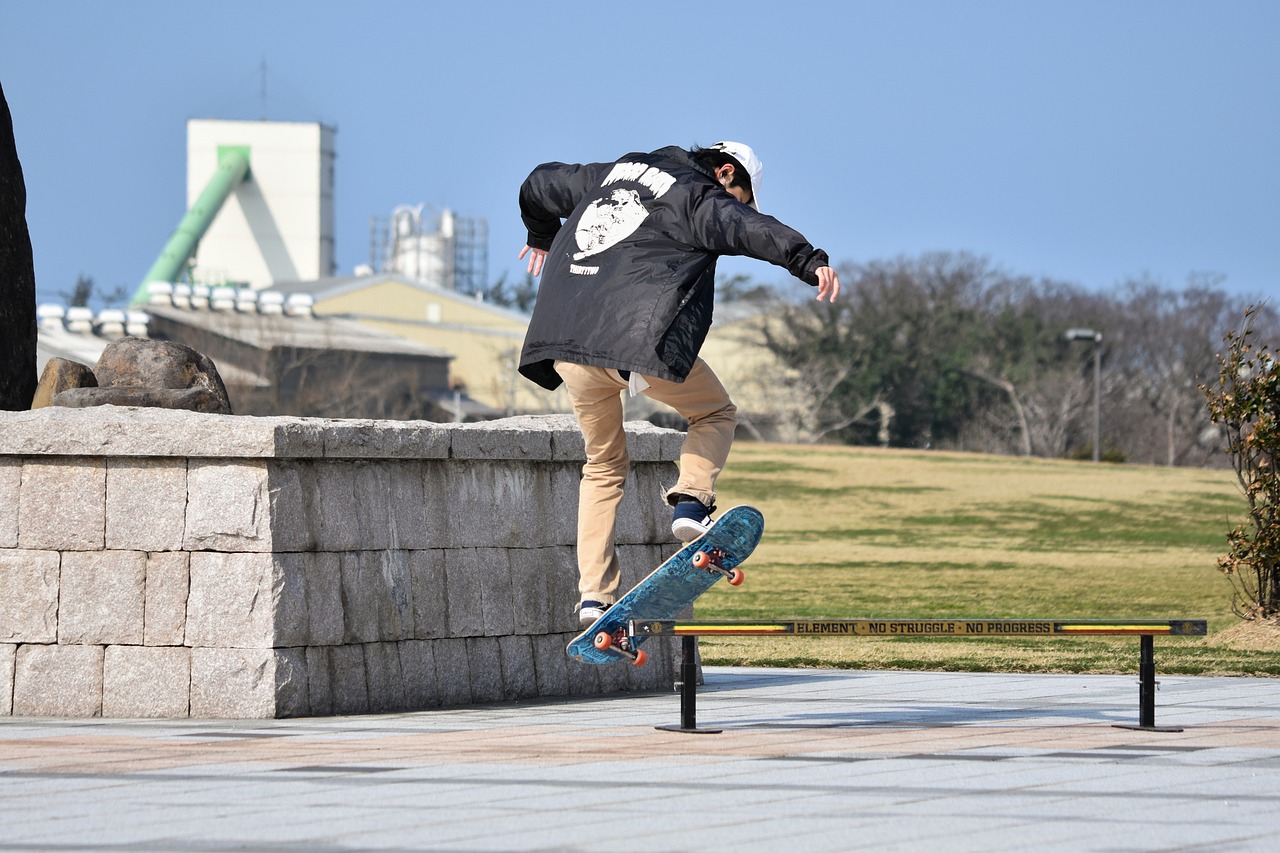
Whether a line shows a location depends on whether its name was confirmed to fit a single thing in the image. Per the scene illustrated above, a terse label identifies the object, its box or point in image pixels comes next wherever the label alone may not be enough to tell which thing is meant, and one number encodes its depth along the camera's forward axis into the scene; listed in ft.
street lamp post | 329.11
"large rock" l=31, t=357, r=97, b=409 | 63.31
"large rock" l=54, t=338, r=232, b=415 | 59.41
